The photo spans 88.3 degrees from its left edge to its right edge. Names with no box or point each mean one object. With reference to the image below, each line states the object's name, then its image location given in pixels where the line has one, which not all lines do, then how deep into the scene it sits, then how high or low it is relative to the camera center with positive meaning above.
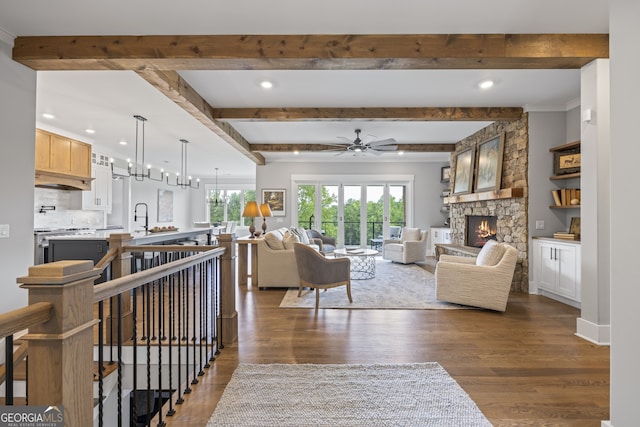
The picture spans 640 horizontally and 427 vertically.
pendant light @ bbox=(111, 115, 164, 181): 5.24 +1.53
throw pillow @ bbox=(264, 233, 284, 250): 5.06 -0.39
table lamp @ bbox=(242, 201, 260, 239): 6.10 +0.12
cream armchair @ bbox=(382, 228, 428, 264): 7.15 -0.67
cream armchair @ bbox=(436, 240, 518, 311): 3.80 -0.73
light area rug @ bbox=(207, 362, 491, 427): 1.90 -1.16
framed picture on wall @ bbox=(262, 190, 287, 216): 8.70 +0.44
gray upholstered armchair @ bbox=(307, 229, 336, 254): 7.39 -0.54
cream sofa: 4.94 -0.79
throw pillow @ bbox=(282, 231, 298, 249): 5.15 -0.37
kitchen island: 4.42 -0.43
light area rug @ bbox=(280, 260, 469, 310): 4.11 -1.09
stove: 4.76 -0.34
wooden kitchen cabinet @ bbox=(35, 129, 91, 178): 5.48 +1.10
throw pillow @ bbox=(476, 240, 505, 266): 3.92 -0.44
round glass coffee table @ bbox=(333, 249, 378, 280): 5.67 -0.93
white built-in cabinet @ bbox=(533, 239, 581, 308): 3.97 -0.66
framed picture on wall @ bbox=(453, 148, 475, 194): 6.23 +0.90
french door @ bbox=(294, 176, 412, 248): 8.87 +0.19
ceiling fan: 5.33 +1.19
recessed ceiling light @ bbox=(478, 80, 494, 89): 3.80 +1.57
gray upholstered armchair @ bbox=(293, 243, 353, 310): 4.09 -0.66
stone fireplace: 4.79 +0.28
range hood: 5.51 +0.63
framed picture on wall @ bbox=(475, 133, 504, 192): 5.31 +0.92
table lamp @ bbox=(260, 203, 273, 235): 6.61 +0.13
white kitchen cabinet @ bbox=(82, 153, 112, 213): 6.90 +0.62
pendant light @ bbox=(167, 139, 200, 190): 6.91 +1.51
